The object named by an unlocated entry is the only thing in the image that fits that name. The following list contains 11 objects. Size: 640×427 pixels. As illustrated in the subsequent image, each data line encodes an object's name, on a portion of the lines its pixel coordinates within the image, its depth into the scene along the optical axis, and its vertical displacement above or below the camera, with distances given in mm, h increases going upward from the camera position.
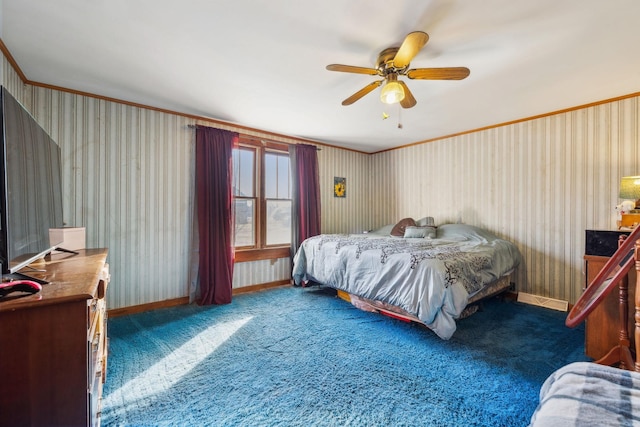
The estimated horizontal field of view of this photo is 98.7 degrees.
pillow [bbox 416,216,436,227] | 4414 -214
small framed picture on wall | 5086 +412
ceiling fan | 1891 +989
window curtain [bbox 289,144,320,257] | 4418 +243
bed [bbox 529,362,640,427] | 739 -567
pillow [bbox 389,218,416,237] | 4363 -289
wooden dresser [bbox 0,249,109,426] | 887 -501
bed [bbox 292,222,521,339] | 2324 -629
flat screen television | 1072 +104
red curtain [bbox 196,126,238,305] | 3471 -55
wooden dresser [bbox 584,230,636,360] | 1895 -844
